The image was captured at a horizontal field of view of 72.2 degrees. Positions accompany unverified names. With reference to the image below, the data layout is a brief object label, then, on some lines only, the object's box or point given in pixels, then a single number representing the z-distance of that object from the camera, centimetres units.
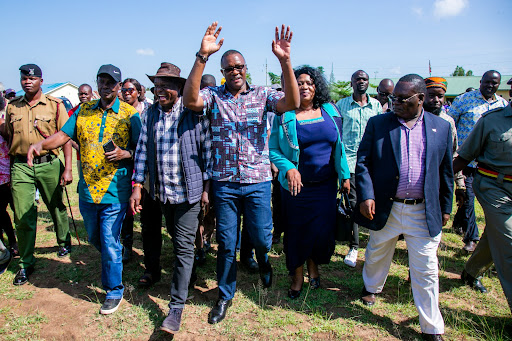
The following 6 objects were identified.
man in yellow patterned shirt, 350
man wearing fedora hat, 321
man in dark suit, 293
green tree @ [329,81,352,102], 3772
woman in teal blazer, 351
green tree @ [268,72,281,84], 3256
